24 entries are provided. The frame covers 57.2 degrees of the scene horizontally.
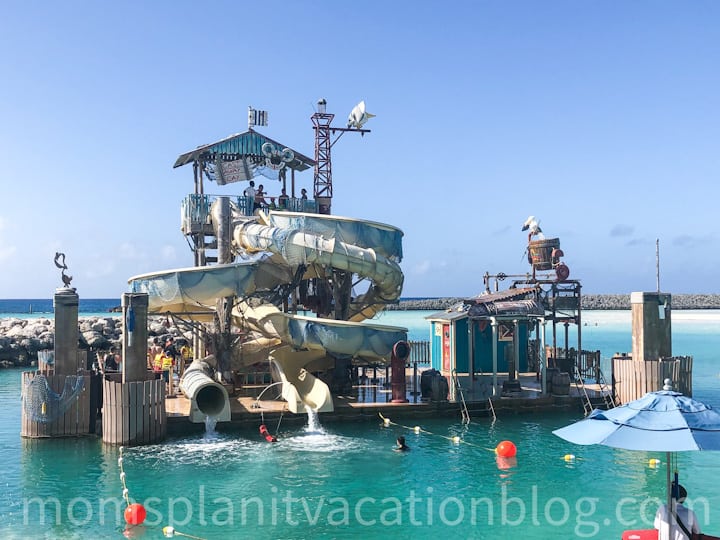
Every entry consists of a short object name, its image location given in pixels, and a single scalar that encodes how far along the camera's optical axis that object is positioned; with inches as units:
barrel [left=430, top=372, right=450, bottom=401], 948.6
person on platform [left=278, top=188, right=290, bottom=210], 1203.2
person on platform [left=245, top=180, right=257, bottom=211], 1172.5
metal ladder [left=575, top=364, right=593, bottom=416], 961.7
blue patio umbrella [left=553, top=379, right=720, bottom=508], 338.3
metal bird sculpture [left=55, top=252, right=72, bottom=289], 848.3
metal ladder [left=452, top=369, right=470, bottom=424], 933.2
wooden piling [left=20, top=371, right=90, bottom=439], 815.7
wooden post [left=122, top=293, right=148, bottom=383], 792.9
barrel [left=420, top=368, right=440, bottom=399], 970.7
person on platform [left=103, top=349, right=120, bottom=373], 1037.8
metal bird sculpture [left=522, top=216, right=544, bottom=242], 1312.7
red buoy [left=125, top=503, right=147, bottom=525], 544.7
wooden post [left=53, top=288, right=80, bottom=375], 827.4
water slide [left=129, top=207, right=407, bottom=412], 922.1
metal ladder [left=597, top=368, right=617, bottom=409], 977.6
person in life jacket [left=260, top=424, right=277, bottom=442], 812.6
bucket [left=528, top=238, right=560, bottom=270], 1224.8
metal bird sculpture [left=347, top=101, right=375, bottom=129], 1280.8
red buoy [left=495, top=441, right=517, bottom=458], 751.7
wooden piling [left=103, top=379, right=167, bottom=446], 780.0
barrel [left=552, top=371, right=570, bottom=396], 995.3
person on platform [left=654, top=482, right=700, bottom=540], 350.9
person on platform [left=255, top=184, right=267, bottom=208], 1205.2
